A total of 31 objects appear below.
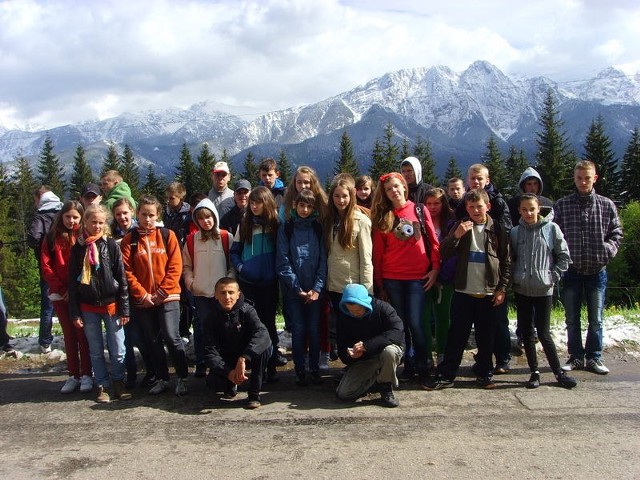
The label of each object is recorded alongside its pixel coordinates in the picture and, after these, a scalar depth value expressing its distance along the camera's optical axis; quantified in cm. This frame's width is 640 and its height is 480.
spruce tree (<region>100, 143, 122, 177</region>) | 6162
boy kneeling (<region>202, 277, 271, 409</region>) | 508
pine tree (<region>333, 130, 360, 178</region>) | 5442
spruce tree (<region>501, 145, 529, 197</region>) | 5105
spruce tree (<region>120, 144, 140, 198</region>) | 5859
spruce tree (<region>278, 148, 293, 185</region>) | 5986
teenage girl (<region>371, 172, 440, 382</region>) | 554
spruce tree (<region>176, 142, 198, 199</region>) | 5906
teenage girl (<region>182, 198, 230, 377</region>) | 574
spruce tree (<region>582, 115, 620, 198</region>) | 4416
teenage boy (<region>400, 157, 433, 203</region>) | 637
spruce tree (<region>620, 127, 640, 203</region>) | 4225
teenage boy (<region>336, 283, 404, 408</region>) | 499
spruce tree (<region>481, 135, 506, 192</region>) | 5203
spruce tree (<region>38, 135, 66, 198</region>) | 6288
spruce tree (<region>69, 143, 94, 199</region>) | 6138
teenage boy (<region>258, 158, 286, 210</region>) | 693
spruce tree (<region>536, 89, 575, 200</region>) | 4572
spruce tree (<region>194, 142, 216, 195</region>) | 5741
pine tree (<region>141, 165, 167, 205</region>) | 5534
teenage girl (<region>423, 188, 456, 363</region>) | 570
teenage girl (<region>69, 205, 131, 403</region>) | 531
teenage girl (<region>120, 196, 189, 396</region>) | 552
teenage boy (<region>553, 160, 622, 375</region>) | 590
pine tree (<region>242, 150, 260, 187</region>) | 5822
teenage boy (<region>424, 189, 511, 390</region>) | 542
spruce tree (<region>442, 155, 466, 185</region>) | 5196
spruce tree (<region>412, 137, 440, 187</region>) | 5152
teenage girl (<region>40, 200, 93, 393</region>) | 565
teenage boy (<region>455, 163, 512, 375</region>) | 588
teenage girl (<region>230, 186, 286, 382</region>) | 570
